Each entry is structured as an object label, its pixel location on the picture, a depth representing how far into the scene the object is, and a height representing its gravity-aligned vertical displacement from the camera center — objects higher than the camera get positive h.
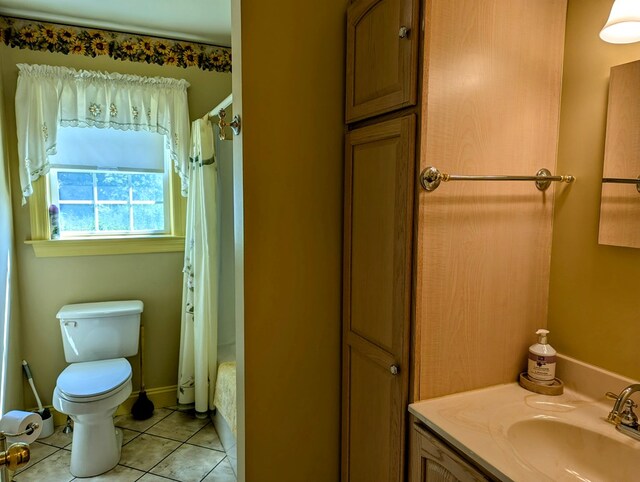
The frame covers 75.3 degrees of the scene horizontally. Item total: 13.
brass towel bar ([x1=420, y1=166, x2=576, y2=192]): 1.12 +0.09
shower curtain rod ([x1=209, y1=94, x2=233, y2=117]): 2.20 +0.55
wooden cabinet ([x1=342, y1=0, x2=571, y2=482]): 1.14 +0.03
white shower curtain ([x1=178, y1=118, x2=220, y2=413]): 2.56 -0.35
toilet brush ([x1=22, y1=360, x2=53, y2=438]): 2.56 -1.30
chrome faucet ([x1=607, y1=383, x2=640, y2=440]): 1.02 -0.52
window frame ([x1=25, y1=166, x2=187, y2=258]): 2.58 -0.24
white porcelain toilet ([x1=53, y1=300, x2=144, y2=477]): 2.17 -0.96
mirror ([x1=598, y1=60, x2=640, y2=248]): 1.11 +0.13
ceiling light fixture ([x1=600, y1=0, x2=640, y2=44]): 1.02 +0.47
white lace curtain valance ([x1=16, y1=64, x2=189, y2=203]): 2.45 +0.60
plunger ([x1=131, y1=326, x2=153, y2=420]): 2.80 -1.37
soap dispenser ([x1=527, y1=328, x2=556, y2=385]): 1.26 -0.47
